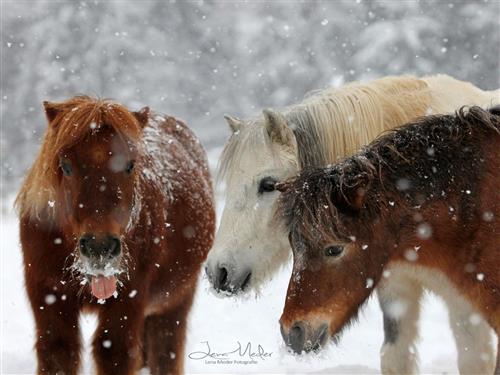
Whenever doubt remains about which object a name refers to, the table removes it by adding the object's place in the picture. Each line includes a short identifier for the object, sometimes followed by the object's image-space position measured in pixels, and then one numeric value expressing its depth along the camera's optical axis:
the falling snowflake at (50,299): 8.55
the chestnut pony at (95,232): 7.87
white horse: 9.22
